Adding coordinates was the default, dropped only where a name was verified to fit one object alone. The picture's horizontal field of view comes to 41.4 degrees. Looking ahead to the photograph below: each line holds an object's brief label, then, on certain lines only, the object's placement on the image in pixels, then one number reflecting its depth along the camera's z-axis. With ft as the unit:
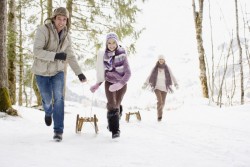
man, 15.11
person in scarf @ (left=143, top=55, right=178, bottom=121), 29.60
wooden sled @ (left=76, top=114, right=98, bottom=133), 17.90
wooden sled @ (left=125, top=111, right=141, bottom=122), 26.94
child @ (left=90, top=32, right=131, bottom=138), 17.03
